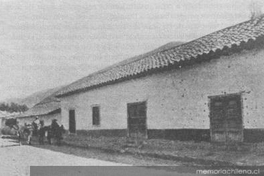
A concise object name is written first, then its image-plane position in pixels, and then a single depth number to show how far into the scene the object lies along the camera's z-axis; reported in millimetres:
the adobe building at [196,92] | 5156
